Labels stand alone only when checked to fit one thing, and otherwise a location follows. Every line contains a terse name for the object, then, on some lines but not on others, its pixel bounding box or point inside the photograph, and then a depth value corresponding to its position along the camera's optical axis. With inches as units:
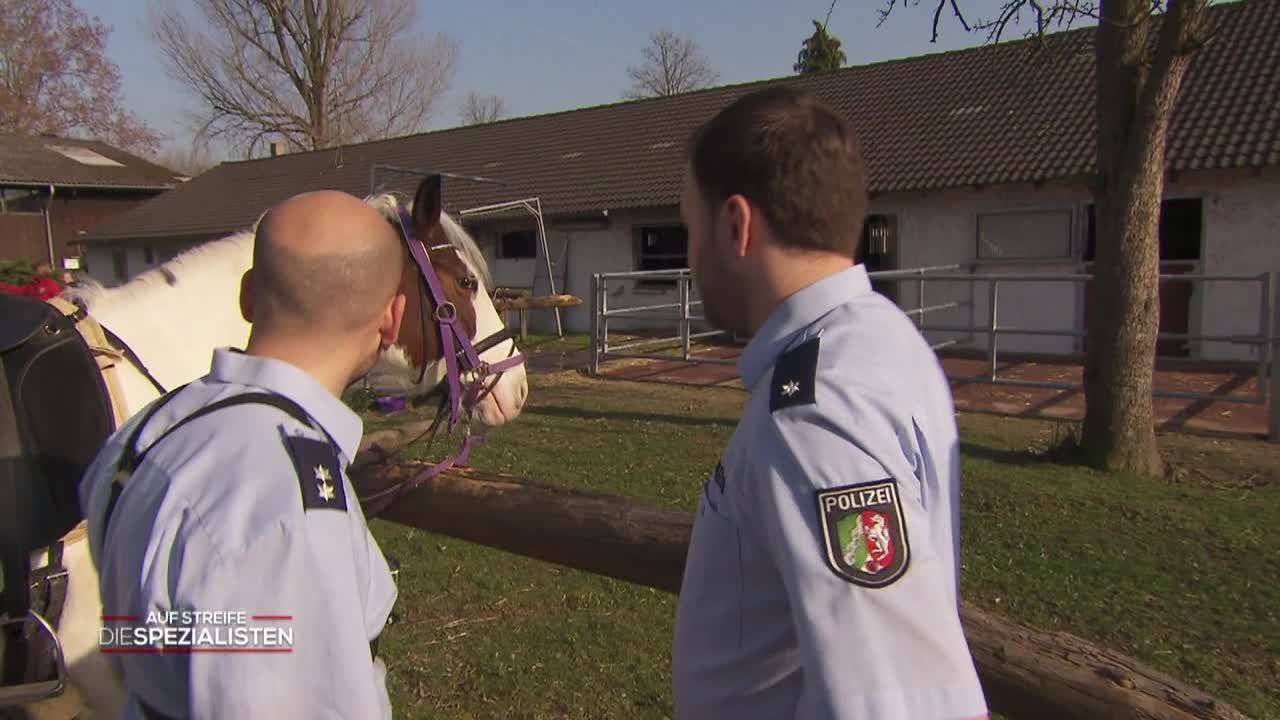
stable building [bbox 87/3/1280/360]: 474.3
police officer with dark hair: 38.0
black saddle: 75.9
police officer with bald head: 41.0
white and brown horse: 85.7
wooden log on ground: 67.7
